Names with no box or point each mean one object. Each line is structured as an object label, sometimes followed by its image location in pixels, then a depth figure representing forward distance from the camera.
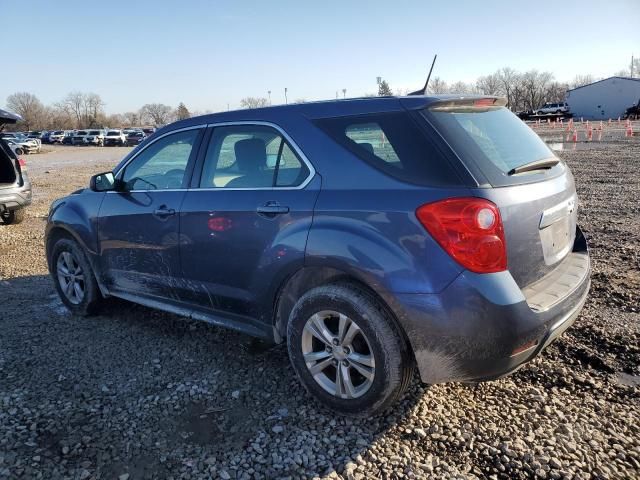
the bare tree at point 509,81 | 103.88
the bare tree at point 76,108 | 122.54
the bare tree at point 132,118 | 123.62
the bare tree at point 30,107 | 103.81
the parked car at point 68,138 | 60.77
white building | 73.31
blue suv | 2.49
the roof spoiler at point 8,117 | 7.84
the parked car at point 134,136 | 53.73
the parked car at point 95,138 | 55.31
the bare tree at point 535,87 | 98.19
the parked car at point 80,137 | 57.84
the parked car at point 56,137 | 63.44
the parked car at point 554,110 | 61.75
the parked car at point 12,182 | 8.29
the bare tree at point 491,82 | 103.01
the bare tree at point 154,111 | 125.57
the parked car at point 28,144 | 41.25
